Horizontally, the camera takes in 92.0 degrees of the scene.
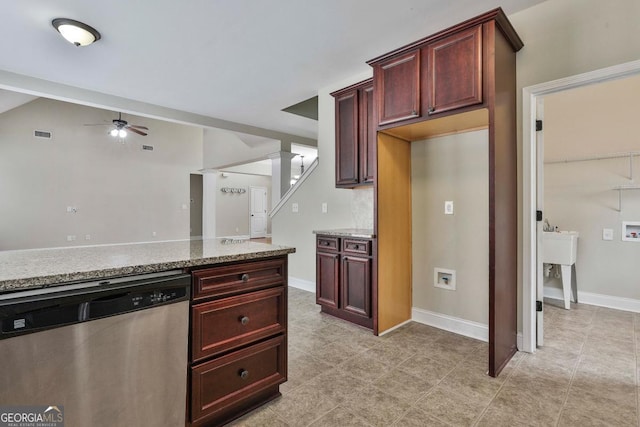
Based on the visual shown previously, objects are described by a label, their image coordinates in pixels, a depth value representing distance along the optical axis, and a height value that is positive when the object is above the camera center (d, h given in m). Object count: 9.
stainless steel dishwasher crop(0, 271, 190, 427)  1.01 -0.50
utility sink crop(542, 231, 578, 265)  3.30 -0.37
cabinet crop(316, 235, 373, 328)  2.86 -0.64
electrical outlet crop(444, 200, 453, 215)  2.87 +0.06
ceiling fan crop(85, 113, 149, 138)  6.49 +1.85
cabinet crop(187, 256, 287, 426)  1.47 -0.66
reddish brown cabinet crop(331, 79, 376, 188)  3.16 +0.83
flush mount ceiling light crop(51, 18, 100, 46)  2.58 +1.57
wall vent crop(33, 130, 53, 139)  6.94 +1.82
